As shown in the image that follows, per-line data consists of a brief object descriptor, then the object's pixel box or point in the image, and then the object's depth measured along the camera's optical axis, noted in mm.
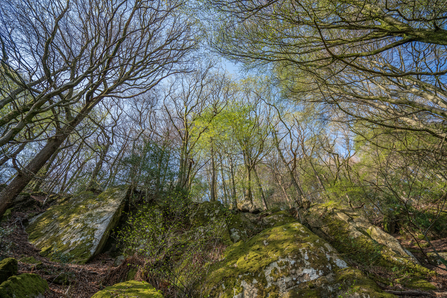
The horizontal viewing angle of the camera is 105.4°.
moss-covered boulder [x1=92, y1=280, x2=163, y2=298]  2082
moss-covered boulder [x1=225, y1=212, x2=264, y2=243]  5121
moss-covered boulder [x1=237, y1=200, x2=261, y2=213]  6675
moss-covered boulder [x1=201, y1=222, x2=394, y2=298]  2180
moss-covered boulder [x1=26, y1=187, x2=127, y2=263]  4598
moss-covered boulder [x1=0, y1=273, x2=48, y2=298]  1806
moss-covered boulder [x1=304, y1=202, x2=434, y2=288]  3177
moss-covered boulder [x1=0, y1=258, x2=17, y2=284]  2117
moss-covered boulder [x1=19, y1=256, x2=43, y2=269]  3193
